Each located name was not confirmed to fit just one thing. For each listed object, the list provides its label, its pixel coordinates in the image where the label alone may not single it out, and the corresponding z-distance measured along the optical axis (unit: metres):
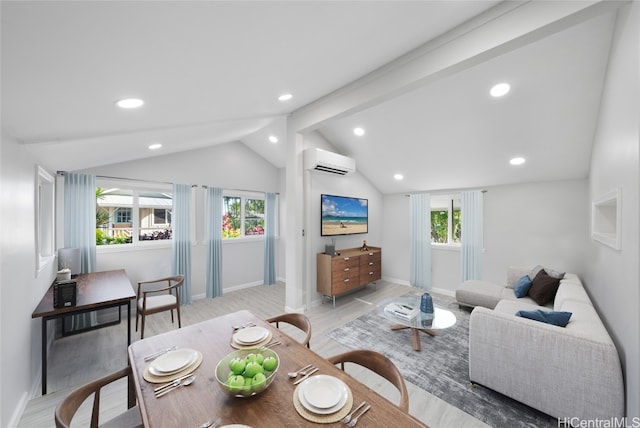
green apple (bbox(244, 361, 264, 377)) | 1.07
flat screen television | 4.16
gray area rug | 1.85
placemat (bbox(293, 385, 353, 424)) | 0.93
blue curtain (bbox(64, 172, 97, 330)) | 3.15
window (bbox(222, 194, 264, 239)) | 4.91
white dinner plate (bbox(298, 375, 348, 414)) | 0.97
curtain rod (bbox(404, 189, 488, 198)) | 4.43
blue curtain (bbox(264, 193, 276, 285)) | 5.22
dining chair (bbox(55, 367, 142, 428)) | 1.02
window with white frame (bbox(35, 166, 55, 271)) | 2.84
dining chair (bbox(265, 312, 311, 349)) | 1.85
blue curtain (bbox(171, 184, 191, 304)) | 4.03
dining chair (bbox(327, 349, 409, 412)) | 1.22
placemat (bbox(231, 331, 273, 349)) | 1.44
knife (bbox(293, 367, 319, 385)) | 1.15
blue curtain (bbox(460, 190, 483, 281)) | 4.23
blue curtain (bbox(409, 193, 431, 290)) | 4.81
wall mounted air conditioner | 3.63
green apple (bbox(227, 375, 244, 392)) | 1.01
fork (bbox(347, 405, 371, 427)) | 0.91
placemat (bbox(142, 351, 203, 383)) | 1.15
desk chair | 2.85
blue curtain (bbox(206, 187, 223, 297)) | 4.41
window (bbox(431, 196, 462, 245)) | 4.72
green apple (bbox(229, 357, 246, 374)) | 1.09
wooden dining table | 0.93
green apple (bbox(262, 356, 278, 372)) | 1.15
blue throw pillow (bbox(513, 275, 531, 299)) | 3.22
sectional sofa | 1.58
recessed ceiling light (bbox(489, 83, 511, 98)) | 2.48
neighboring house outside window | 3.62
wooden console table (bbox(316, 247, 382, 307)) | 3.87
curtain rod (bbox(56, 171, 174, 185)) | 3.12
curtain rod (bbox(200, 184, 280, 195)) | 4.40
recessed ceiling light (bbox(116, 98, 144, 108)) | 1.61
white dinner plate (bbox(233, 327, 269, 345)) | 1.47
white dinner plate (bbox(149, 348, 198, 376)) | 1.19
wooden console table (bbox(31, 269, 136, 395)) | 2.08
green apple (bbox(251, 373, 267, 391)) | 1.03
